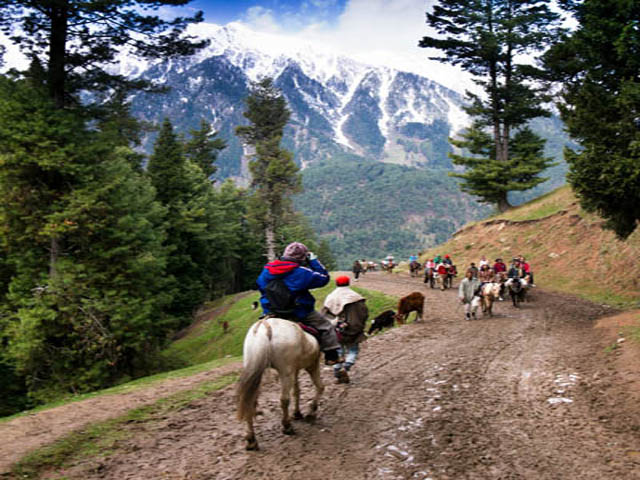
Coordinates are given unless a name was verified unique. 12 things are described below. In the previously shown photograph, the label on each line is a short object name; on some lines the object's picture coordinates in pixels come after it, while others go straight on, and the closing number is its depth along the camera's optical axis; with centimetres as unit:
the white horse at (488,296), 1563
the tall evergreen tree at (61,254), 1293
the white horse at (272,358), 535
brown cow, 1552
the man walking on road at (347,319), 829
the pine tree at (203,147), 5084
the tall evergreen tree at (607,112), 1366
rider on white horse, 604
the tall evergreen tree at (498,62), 3225
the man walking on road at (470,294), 1550
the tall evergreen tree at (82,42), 1367
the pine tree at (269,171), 3622
